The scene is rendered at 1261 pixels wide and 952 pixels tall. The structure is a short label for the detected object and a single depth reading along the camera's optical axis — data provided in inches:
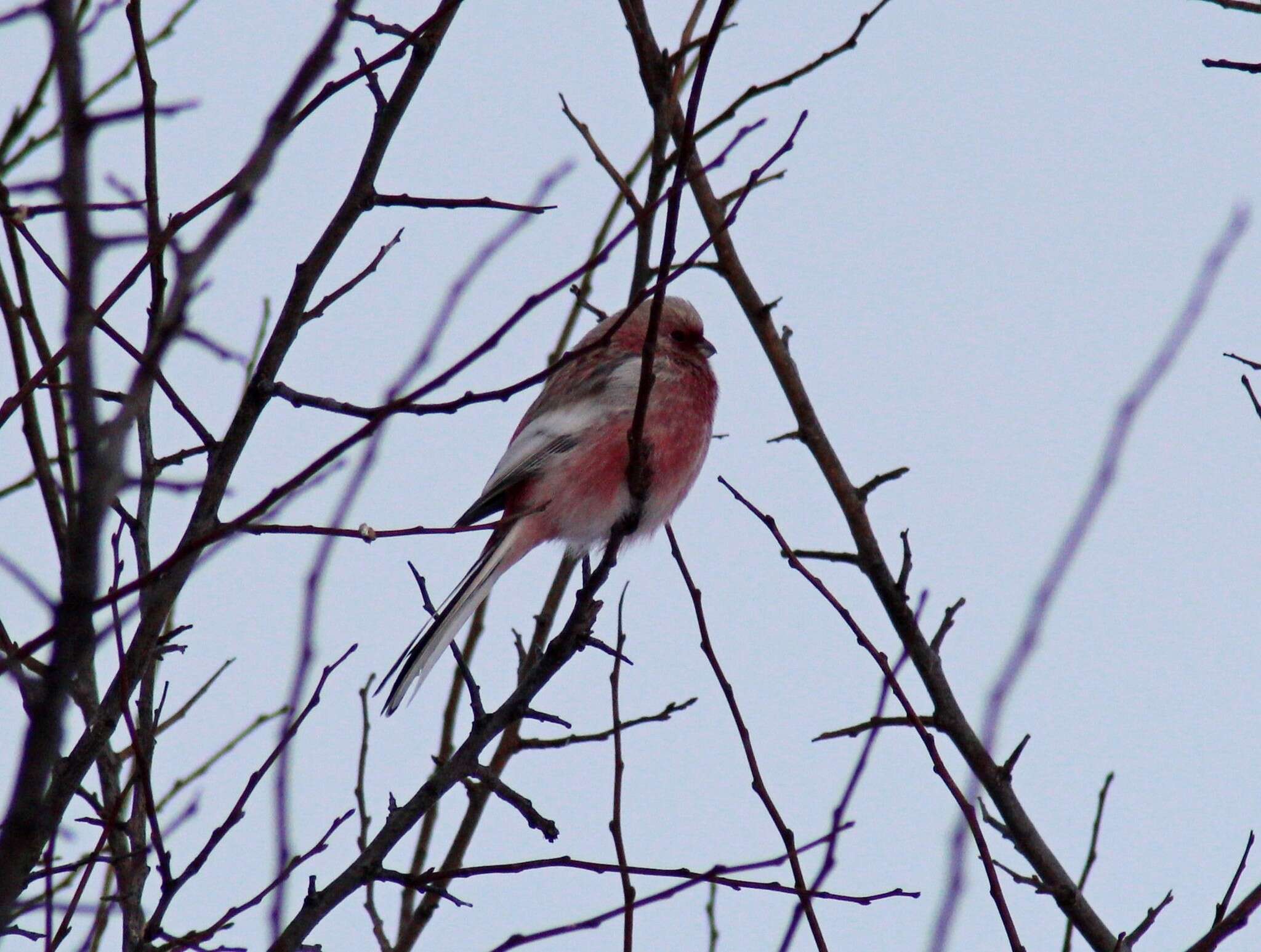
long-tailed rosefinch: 407.8
